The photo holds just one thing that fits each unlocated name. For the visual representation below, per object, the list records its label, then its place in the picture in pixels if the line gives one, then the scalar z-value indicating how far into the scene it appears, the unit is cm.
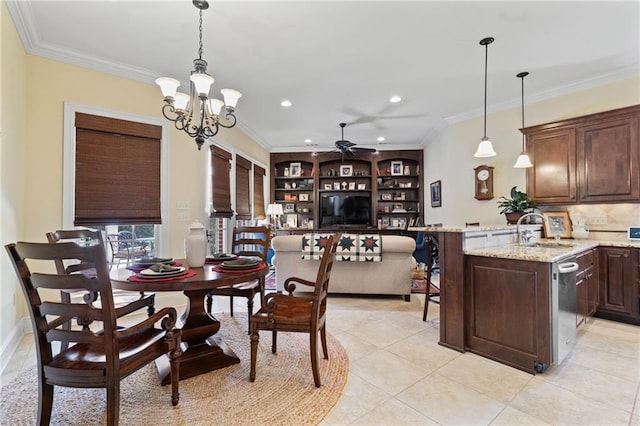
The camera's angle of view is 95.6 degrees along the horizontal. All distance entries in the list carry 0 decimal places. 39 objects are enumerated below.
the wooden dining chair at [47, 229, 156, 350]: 197
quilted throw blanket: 377
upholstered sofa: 382
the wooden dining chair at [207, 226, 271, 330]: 274
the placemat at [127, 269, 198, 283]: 176
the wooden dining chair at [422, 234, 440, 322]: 307
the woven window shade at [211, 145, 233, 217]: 440
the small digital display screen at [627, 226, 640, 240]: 318
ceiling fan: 553
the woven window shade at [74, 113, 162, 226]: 314
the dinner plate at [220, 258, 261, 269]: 211
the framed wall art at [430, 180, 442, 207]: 562
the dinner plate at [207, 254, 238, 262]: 253
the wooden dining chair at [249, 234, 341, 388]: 194
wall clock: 448
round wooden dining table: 176
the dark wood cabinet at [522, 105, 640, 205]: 324
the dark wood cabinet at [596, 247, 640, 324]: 297
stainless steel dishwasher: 207
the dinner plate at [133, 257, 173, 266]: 220
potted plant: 367
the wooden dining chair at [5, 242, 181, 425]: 130
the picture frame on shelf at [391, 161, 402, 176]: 734
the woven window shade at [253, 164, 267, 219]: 635
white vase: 222
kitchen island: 209
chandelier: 231
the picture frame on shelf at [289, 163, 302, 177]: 762
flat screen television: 731
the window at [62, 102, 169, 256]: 306
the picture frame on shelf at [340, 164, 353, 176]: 761
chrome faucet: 304
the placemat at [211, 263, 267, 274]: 202
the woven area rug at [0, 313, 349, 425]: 164
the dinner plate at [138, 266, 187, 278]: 182
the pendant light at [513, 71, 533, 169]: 361
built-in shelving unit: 728
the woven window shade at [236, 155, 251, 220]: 539
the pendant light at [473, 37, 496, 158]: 321
